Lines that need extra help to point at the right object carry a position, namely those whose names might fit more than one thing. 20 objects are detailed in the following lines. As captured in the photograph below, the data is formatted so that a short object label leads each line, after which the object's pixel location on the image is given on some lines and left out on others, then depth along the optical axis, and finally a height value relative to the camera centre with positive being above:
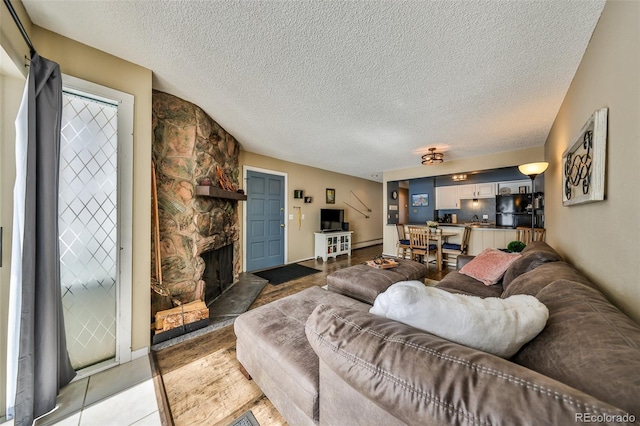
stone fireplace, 2.19 +0.16
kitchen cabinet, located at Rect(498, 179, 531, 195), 5.27 +0.70
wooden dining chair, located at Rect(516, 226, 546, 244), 3.09 -0.30
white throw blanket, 0.74 -0.37
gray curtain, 1.16 -0.24
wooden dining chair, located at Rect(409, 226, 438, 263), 4.13 -0.56
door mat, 3.70 -1.12
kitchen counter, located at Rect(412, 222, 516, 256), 4.04 -0.43
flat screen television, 5.34 -0.17
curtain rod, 1.09 +1.01
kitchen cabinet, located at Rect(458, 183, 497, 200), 5.54 +0.61
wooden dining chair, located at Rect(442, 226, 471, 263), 4.21 -0.64
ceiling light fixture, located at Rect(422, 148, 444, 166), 3.72 +0.98
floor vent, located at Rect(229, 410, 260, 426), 1.21 -1.18
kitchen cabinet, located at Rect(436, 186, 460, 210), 5.91 +0.44
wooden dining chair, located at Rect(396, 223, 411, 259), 4.53 -0.63
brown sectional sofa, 0.46 -0.42
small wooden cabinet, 5.08 -0.76
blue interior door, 4.18 -0.15
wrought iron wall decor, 1.14 +0.33
